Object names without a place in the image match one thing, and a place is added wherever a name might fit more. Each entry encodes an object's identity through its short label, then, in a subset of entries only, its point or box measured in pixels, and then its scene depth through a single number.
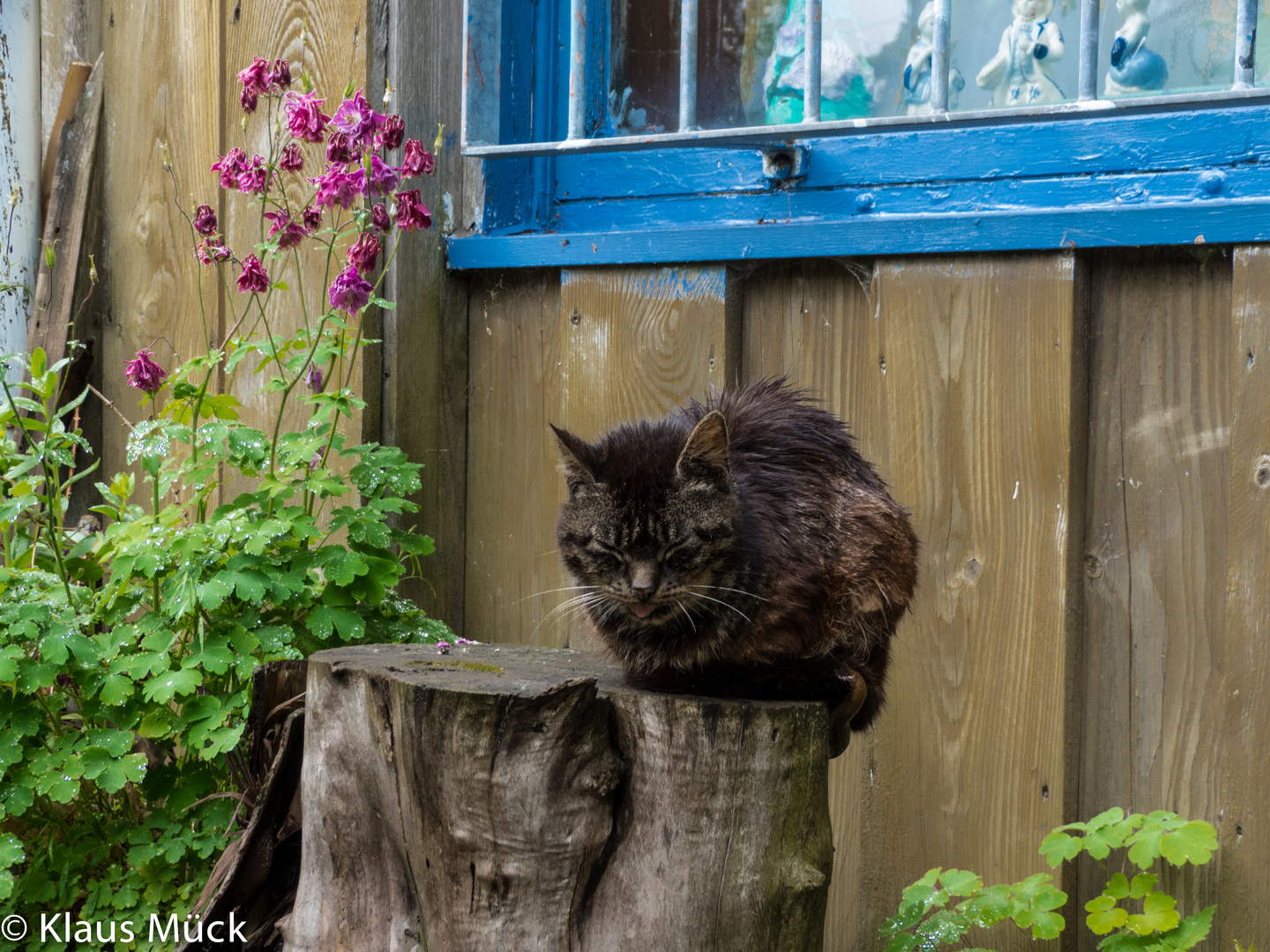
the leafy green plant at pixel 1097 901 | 2.15
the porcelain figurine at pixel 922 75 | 2.68
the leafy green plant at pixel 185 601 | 2.36
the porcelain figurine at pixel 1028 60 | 2.56
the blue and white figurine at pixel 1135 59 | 2.46
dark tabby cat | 1.84
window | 2.38
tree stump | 1.72
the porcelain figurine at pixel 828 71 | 2.80
